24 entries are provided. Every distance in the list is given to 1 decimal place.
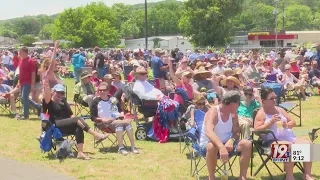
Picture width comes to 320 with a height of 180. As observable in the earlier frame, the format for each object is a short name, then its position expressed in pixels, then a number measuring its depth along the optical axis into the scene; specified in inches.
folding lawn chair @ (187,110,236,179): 254.0
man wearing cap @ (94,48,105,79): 744.3
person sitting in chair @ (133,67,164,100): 377.4
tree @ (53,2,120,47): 3297.2
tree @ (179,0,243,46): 2309.3
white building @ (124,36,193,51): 3489.2
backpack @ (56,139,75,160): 309.9
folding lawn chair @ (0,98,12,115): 504.0
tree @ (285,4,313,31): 6658.5
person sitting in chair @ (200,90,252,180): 233.0
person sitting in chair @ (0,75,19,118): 496.4
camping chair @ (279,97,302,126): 383.1
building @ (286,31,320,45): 3721.5
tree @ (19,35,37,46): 4665.4
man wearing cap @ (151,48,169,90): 510.9
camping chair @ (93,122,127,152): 332.2
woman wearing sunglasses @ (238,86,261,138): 333.4
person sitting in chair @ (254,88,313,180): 253.4
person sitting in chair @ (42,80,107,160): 309.0
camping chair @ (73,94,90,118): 445.6
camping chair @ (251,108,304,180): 249.3
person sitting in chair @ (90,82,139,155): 327.3
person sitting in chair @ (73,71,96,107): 447.2
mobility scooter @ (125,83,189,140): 377.1
